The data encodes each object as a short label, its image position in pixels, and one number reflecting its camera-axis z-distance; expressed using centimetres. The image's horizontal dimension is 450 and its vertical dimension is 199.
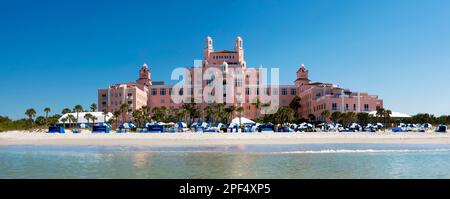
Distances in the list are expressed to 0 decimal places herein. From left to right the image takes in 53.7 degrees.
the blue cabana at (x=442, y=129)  5472
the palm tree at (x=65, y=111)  8488
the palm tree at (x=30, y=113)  8044
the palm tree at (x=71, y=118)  7794
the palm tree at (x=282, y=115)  6788
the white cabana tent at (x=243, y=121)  6278
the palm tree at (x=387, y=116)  7006
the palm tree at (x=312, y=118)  8235
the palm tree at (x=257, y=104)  8244
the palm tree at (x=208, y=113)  7888
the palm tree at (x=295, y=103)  9350
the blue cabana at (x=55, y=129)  5196
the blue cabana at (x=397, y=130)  5535
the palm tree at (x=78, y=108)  8216
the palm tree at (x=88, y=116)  7703
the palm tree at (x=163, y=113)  7852
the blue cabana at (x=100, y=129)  5225
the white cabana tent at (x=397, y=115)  7231
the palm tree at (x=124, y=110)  8375
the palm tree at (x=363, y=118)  6827
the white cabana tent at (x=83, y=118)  7912
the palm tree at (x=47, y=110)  8531
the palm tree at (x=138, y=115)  7549
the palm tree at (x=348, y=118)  6794
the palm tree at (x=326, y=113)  7598
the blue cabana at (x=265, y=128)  5419
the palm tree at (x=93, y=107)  8662
